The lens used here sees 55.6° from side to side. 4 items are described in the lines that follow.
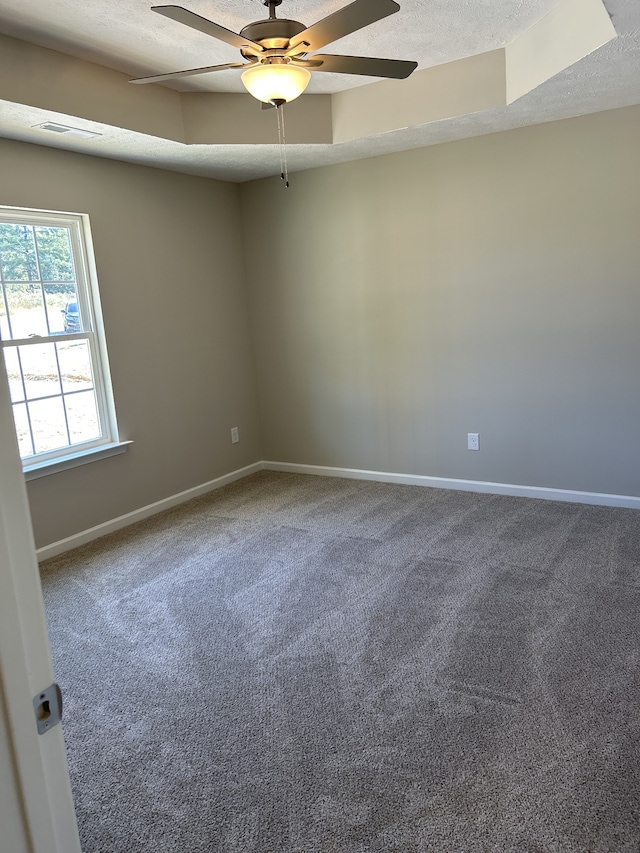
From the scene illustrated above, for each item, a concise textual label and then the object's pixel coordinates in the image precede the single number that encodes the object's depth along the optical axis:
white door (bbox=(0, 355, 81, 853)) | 0.71
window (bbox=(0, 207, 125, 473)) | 3.55
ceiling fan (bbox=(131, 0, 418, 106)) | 2.00
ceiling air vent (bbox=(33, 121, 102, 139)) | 3.19
